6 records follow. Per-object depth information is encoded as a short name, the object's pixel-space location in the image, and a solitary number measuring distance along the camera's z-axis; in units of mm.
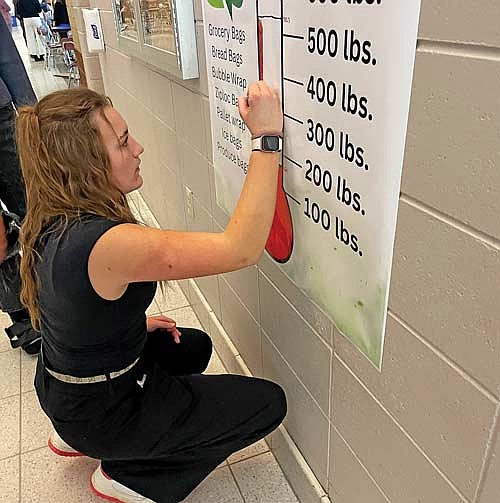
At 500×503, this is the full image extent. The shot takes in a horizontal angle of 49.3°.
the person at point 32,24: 8938
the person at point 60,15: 7137
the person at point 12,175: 1897
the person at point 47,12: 8828
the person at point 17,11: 9016
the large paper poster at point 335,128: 716
